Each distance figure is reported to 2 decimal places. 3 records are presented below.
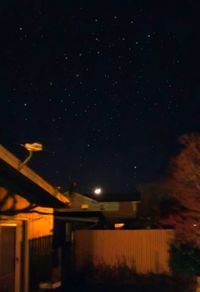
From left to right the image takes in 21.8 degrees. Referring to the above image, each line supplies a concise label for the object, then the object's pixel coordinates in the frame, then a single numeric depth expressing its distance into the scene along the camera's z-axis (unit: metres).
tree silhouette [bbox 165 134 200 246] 16.75
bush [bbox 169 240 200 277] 16.48
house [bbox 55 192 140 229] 22.95
